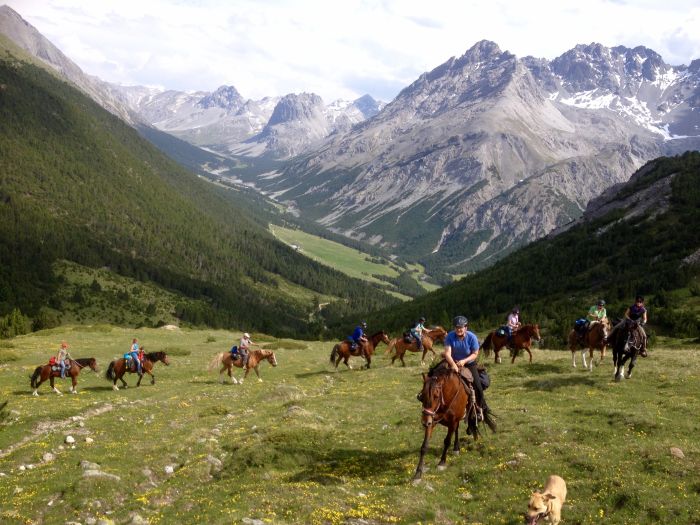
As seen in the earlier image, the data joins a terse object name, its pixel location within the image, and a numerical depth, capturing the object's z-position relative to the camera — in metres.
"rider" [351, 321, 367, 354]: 43.81
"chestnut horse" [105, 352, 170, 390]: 39.44
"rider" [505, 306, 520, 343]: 40.56
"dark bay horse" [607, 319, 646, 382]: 28.78
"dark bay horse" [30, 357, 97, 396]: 36.75
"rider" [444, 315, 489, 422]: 18.73
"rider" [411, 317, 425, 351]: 44.53
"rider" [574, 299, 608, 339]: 35.47
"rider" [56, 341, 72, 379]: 36.75
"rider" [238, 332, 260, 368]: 41.53
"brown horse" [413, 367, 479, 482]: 16.69
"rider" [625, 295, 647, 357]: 28.95
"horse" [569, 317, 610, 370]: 33.91
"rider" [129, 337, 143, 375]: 39.78
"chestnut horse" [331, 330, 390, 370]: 44.56
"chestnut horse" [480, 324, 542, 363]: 39.48
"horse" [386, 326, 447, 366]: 44.88
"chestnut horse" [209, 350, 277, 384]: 41.41
